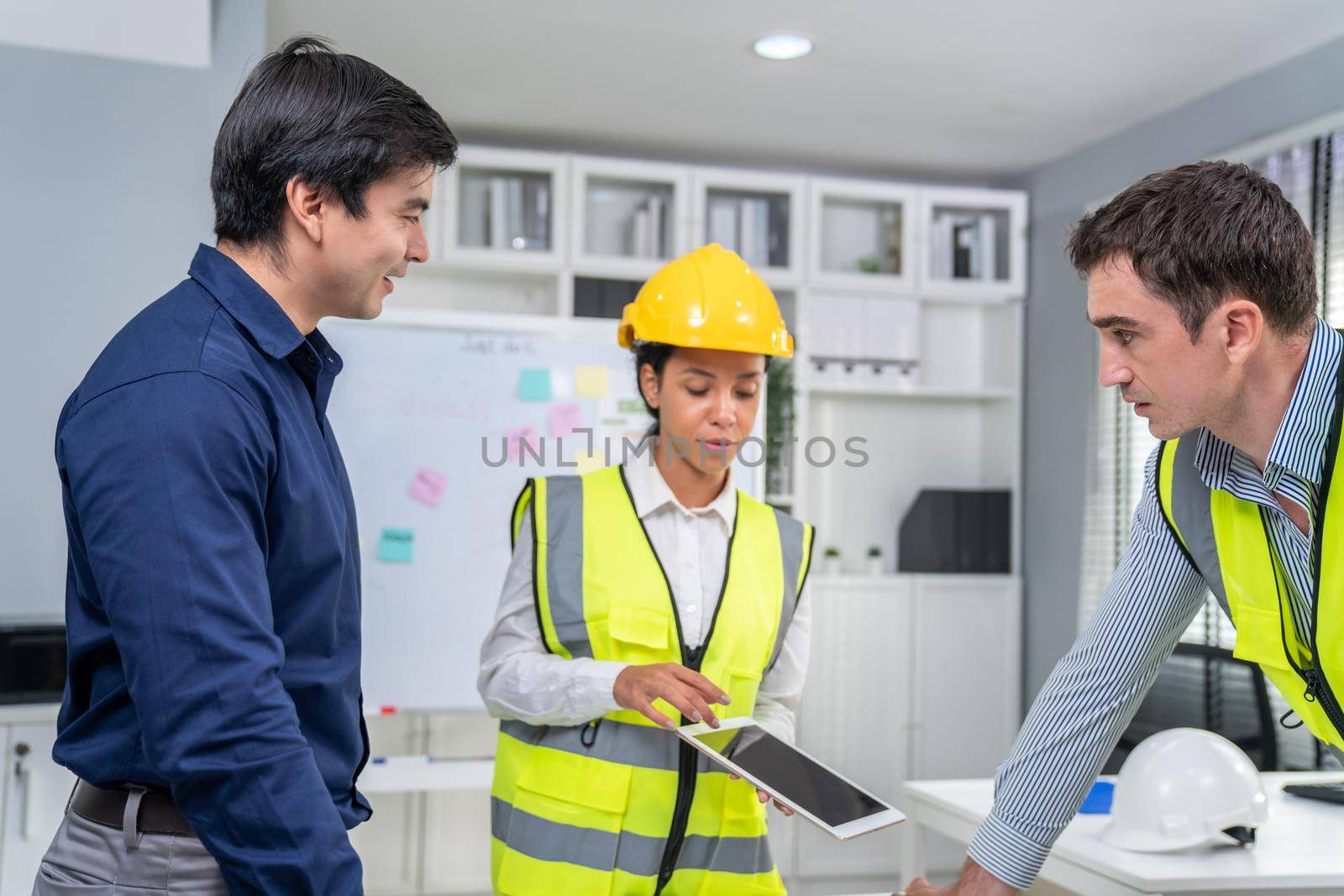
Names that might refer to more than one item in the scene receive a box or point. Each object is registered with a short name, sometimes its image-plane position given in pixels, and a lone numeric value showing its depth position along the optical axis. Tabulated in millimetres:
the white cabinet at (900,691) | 4465
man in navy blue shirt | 870
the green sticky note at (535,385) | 3385
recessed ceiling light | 3523
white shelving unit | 4223
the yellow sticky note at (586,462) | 3396
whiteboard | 3250
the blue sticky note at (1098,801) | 2211
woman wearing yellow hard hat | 1535
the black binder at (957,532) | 4676
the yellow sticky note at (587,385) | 3418
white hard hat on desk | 1918
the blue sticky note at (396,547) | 3254
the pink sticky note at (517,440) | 3367
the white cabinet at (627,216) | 4312
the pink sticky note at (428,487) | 3301
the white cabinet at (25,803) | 2566
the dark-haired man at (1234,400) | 1188
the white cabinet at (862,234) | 4578
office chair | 3041
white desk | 1835
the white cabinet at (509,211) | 4227
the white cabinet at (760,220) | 4484
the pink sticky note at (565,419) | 3400
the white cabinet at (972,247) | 4680
